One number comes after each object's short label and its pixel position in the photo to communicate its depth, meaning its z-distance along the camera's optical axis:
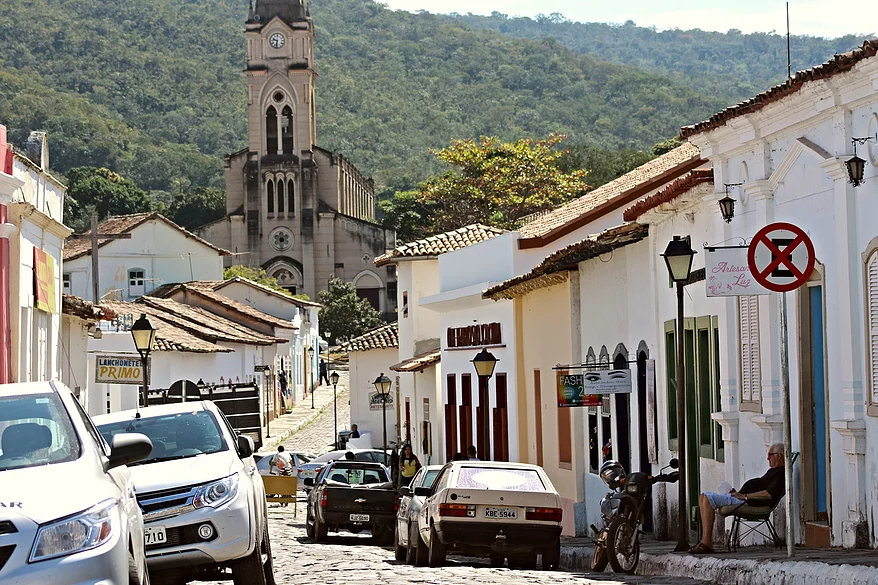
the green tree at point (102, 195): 145.50
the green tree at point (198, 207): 144.50
